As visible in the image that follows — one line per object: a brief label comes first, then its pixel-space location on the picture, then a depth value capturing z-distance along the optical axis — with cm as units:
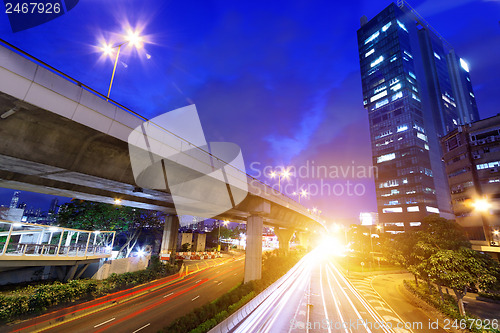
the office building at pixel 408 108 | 10425
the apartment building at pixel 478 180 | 4481
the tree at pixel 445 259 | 1766
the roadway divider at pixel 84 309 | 1588
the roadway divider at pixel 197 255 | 5280
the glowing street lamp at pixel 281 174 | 3988
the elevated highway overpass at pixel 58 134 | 862
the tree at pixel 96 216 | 3447
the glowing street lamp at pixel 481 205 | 4596
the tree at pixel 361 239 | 7728
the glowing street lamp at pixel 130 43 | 1481
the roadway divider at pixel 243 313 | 1357
